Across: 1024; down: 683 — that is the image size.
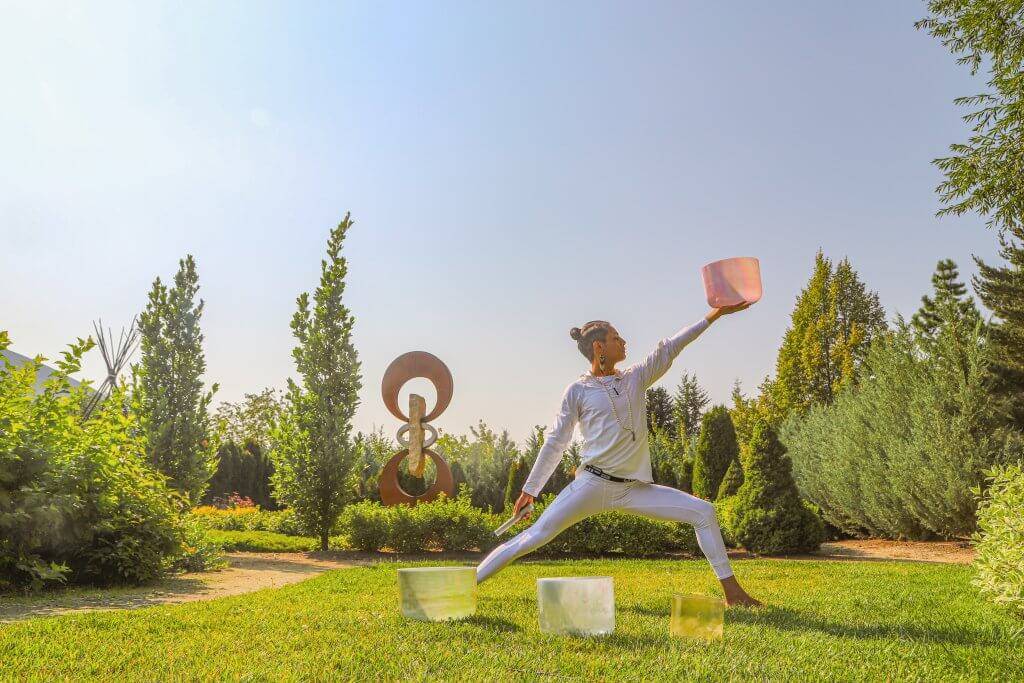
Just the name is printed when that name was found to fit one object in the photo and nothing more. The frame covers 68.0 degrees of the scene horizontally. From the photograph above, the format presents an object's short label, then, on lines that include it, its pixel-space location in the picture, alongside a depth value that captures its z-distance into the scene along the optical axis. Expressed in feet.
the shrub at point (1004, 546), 17.26
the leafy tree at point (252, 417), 114.21
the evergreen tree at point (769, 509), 38.50
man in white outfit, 16.63
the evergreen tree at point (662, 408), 104.17
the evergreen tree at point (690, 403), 103.35
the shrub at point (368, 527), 38.91
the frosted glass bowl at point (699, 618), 13.48
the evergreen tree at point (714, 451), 57.72
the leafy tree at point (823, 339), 107.04
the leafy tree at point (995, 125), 41.29
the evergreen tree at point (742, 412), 101.22
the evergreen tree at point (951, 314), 43.04
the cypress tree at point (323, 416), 41.57
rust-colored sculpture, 45.70
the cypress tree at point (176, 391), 37.99
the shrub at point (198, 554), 30.01
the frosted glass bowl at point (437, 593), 15.40
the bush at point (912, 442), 40.45
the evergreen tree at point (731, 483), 50.24
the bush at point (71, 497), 22.52
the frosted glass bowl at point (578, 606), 13.97
